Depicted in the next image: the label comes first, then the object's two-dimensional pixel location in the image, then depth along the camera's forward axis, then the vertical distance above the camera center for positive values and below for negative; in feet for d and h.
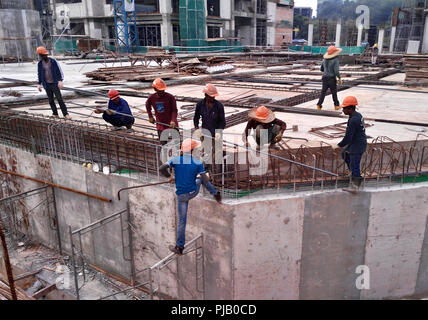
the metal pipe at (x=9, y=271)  19.07 -11.03
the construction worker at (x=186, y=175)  17.57 -6.05
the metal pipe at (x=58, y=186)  25.93 -10.14
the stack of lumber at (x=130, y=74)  55.21 -3.46
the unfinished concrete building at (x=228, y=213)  21.26 -10.11
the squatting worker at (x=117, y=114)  27.09 -4.49
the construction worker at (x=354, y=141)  19.66 -4.97
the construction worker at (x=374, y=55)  83.76 -1.71
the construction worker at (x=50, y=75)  29.31 -1.76
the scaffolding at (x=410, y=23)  130.72 +8.77
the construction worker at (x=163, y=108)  23.88 -3.62
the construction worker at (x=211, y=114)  22.24 -3.76
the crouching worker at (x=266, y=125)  22.07 -4.57
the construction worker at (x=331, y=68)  30.71 -1.59
